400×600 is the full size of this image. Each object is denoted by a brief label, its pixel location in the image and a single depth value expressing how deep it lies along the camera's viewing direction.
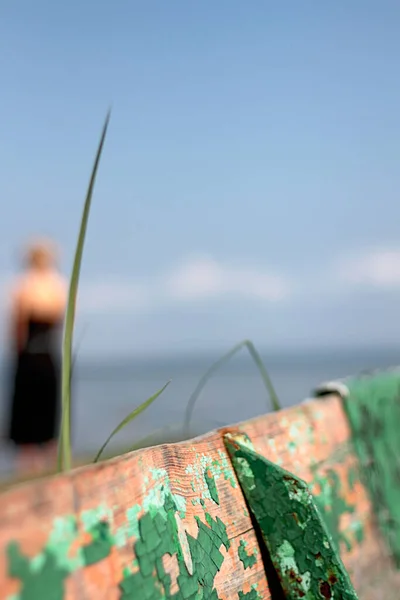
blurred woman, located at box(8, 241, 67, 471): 4.93
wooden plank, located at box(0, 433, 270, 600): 0.76
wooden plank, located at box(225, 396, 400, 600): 1.49
